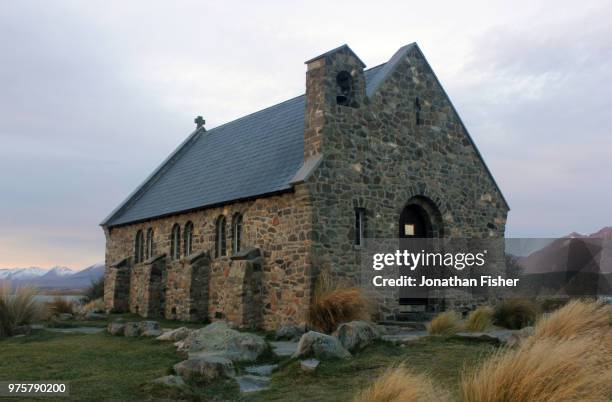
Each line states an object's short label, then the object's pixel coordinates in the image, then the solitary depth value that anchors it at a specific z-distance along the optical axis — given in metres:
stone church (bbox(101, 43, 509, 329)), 17.22
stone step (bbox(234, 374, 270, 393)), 8.89
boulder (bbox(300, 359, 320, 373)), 9.49
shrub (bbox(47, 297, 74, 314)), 25.70
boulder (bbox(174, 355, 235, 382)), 9.23
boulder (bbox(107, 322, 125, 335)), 16.03
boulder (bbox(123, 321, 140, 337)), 15.48
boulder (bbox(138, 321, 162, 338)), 15.08
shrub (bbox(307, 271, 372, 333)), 14.84
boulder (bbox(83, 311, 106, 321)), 23.70
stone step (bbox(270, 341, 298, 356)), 12.07
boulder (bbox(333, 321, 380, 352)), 11.40
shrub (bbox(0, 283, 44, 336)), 16.05
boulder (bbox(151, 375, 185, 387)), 8.49
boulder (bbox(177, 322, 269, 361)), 11.14
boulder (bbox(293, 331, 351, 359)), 10.41
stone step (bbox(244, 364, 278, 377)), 10.10
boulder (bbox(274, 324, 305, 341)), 15.02
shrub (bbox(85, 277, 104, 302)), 34.56
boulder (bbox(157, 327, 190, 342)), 13.94
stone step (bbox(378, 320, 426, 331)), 16.67
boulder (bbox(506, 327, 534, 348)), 10.41
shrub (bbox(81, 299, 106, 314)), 27.31
